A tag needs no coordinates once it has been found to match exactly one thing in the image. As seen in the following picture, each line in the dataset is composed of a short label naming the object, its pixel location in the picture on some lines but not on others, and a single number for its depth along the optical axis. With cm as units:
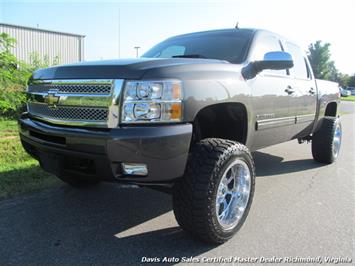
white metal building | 1873
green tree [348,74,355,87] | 8428
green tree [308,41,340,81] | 5666
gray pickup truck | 257
